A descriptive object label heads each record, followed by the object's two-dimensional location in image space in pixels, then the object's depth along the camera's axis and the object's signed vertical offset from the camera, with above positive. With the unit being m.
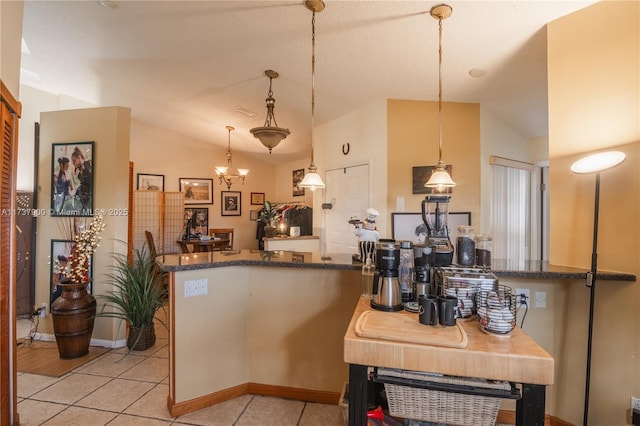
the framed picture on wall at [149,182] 5.96 +0.60
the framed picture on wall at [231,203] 7.04 +0.22
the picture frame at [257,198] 7.45 +0.36
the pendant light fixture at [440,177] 2.21 +0.29
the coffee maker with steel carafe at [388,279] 1.40 -0.31
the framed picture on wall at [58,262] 3.11 -0.54
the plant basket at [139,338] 2.95 -1.26
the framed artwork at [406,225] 3.56 -0.13
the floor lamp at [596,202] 1.49 +0.08
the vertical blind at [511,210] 3.71 +0.07
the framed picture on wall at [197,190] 6.56 +0.49
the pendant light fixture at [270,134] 2.72 +0.73
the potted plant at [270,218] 5.41 -0.12
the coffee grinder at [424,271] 1.48 -0.28
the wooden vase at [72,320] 2.73 -1.01
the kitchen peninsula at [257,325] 2.01 -0.80
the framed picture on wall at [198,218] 6.55 -0.14
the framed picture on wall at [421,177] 3.53 +0.44
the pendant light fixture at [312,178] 2.29 +0.27
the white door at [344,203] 3.91 +0.14
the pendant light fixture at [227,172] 5.73 +0.79
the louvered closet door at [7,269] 1.69 -0.35
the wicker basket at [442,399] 1.08 -0.69
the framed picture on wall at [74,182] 3.12 +0.30
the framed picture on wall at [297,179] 6.71 +0.78
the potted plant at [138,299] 2.91 -0.87
